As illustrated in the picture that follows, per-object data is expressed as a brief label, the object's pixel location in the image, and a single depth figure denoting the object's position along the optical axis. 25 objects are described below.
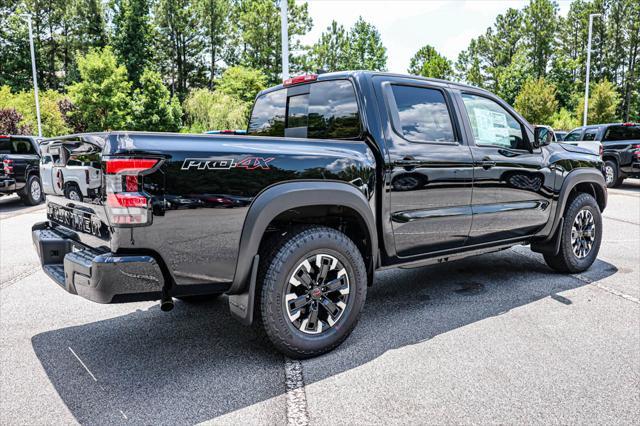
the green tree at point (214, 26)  55.03
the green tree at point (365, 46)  63.16
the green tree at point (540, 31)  56.62
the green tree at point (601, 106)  38.31
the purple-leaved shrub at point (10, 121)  25.34
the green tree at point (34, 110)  30.06
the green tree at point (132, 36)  48.22
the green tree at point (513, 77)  54.44
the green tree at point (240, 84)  44.84
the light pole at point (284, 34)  11.34
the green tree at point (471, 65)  58.00
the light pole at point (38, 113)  26.38
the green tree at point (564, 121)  39.47
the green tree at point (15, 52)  49.19
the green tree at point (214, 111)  37.12
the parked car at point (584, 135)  14.82
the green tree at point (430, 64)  62.25
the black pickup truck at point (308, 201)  2.73
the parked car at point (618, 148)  13.55
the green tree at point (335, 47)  58.47
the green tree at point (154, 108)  38.38
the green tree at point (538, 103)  41.25
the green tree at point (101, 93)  34.84
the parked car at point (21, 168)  11.66
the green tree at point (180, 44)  54.06
